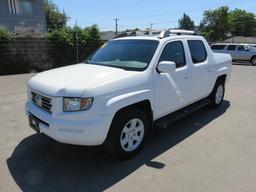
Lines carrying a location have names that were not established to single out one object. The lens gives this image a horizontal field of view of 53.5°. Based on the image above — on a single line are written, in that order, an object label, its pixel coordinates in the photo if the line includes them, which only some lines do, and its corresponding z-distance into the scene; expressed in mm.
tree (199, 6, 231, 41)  55812
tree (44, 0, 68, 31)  33844
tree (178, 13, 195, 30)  81994
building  22406
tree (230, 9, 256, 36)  73562
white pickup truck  3215
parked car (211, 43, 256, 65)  19938
